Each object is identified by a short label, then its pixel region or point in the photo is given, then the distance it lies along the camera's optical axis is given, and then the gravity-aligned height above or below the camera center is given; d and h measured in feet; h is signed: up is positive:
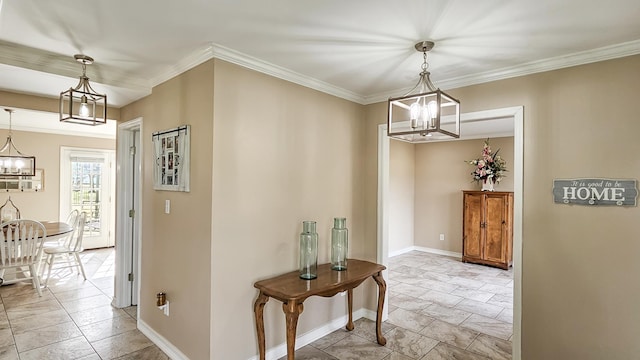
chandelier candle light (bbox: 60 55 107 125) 7.63 +1.75
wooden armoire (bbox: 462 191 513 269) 18.51 -2.67
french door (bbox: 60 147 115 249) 21.15 -0.73
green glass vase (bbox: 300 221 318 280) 8.81 -1.98
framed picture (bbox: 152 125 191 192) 8.52 +0.56
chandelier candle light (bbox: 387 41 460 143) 5.90 +1.20
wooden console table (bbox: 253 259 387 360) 7.50 -2.64
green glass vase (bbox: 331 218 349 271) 9.63 -1.90
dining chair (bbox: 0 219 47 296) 13.29 -2.83
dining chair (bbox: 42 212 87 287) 15.56 -3.49
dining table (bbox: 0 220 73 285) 14.57 -2.41
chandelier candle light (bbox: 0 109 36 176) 17.40 +0.85
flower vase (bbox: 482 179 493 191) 19.51 -0.17
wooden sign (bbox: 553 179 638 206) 7.28 -0.21
